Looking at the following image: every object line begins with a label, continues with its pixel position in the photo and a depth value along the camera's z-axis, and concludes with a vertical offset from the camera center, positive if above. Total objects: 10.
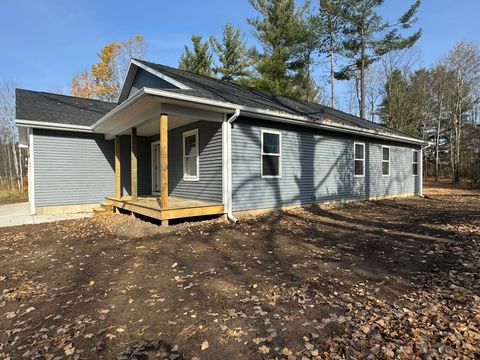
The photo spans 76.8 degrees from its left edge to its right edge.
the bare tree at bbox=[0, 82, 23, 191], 27.91 +5.12
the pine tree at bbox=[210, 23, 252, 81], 26.38 +10.42
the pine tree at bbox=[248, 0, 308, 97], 22.69 +10.34
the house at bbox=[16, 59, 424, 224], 8.04 +0.78
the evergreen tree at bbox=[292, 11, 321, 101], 23.62 +9.86
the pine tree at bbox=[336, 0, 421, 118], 21.45 +10.24
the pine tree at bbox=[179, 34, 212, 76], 26.11 +10.09
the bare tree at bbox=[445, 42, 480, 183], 23.47 +7.10
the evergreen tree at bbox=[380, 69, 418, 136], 26.50 +5.88
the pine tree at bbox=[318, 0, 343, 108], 22.55 +11.25
